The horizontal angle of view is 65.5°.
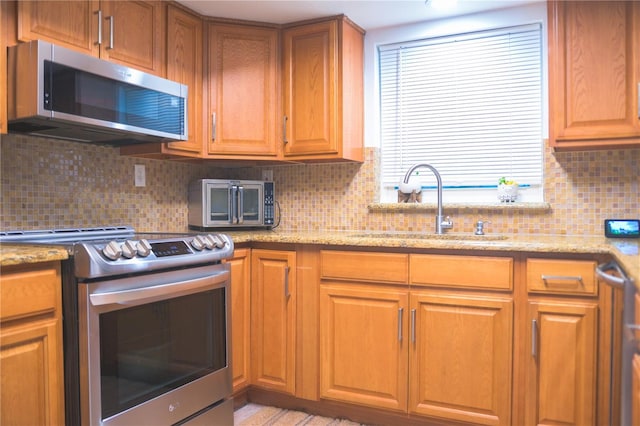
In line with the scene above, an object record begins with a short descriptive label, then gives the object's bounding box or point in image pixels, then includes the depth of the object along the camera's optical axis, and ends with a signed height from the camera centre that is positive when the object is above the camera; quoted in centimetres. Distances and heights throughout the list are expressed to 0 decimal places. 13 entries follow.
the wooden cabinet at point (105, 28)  190 +77
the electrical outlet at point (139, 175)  268 +19
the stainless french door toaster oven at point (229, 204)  282 +3
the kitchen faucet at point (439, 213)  261 -2
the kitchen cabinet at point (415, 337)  210 -57
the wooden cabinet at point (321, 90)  274 +67
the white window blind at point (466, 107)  268 +59
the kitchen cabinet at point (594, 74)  215 +60
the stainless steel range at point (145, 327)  168 -44
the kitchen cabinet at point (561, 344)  194 -53
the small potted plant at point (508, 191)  262 +10
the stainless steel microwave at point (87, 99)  178 +45
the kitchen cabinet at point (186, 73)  251 +72
